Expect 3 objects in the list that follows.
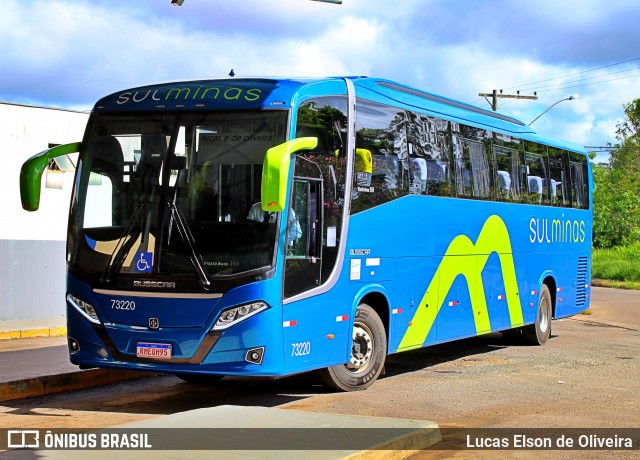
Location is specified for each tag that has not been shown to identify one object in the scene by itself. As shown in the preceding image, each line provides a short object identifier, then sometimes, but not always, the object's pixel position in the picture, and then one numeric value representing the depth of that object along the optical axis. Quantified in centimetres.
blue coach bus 969
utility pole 4547
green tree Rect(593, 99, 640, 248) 6519
